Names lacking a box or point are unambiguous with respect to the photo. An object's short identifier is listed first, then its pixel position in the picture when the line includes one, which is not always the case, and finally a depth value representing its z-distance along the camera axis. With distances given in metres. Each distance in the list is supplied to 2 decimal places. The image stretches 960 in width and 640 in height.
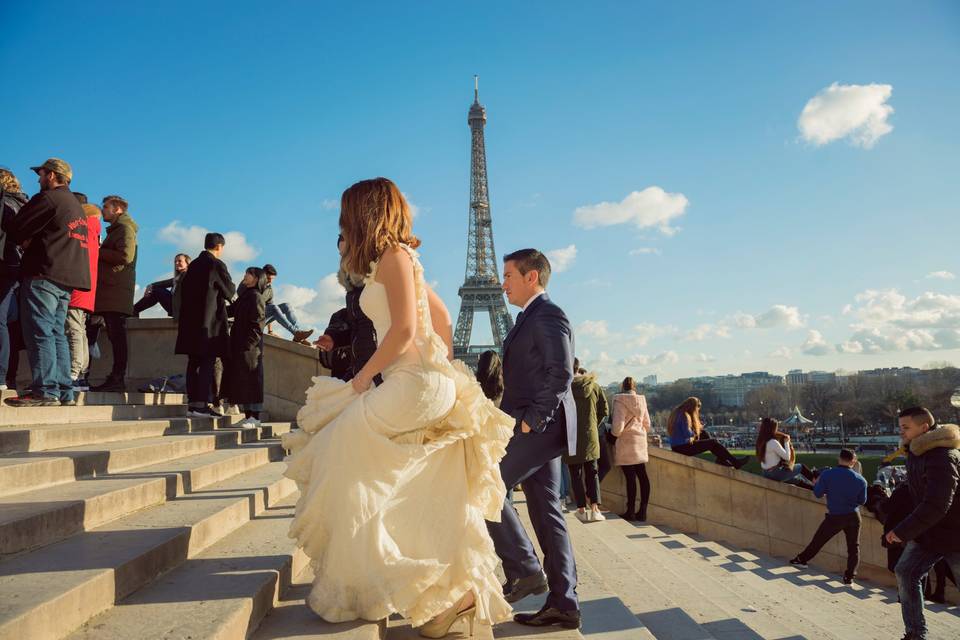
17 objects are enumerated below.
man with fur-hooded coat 5.09
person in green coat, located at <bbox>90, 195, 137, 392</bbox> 7.34
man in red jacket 6.28
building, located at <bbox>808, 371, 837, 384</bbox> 180.12
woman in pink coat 9.52
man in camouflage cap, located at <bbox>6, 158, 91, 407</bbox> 5.30
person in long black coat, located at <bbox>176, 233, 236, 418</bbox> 7.26
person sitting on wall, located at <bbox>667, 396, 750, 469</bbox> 11.03
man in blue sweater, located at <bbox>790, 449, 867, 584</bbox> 9.05
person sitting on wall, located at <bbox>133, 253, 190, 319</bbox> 10.72
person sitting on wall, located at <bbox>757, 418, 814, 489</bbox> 11.07
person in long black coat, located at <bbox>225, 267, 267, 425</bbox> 7.68
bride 2.70
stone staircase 2.35
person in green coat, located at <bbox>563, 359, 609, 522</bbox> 8.31
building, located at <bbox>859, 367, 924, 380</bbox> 148.39
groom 3.58
